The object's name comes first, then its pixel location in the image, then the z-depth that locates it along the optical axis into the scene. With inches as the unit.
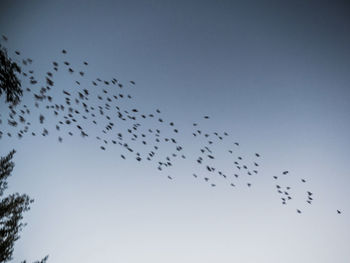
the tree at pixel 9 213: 542.9
